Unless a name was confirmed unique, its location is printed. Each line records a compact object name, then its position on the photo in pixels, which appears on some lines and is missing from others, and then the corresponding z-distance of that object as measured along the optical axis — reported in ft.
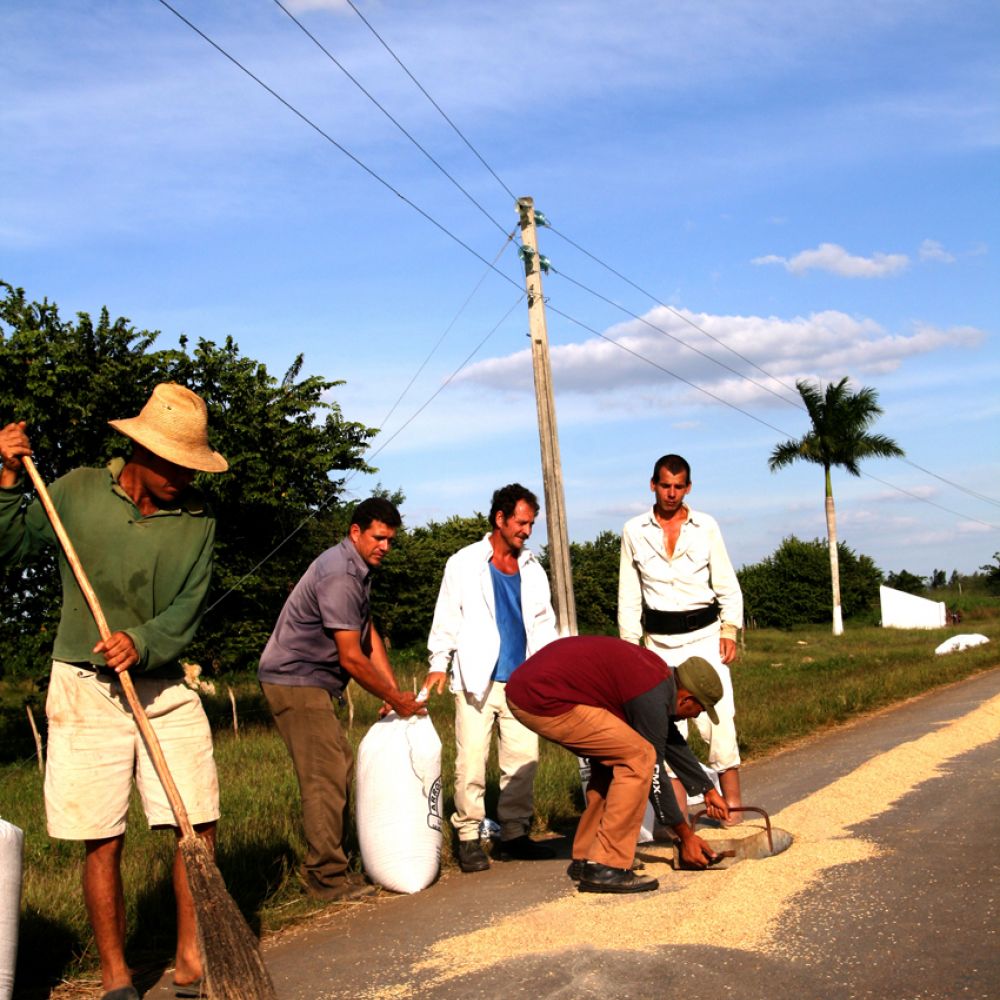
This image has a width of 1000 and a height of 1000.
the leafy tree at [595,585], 166.61
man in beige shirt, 26.03
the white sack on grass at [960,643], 95.81
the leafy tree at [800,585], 205.36
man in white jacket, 24.40
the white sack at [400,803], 22.40
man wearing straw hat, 15.98
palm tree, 165.58
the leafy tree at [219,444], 50.52
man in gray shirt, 21.81
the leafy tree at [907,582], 251.60
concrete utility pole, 55.93
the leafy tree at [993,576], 240.12
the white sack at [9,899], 14.43
